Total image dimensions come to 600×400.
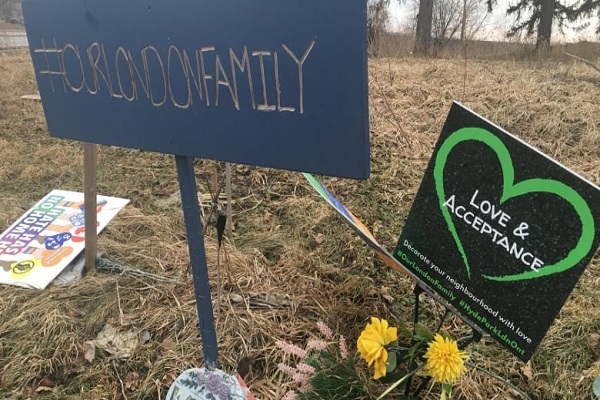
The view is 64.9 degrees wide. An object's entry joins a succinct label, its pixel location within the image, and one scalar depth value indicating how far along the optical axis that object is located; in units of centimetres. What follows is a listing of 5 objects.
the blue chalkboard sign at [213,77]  94
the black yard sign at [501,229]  102
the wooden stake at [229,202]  218
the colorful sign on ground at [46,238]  228
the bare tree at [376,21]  738
